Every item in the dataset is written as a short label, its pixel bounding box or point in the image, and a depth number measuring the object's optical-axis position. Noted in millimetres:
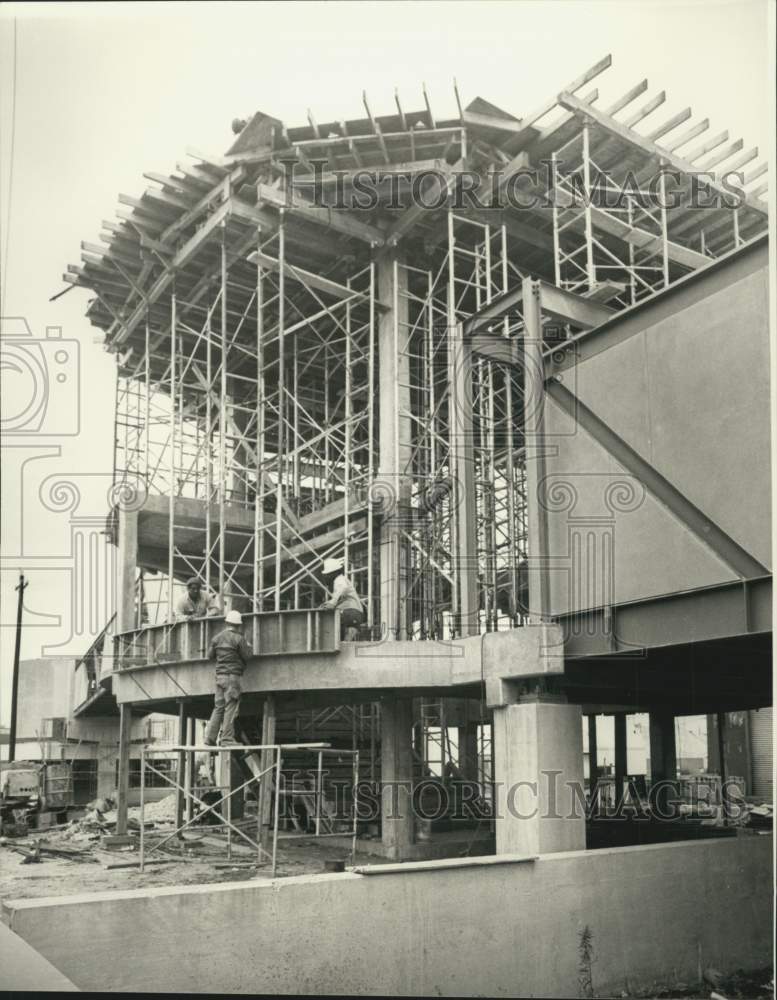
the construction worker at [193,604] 17234
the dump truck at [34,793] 25766
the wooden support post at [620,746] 26912
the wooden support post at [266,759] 14281
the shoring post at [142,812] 12241
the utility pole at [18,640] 16091
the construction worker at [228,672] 14555
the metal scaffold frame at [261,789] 12149
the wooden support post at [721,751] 25359
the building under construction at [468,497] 11242
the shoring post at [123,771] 18234
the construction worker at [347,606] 15656
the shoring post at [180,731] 17109
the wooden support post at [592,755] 26797
